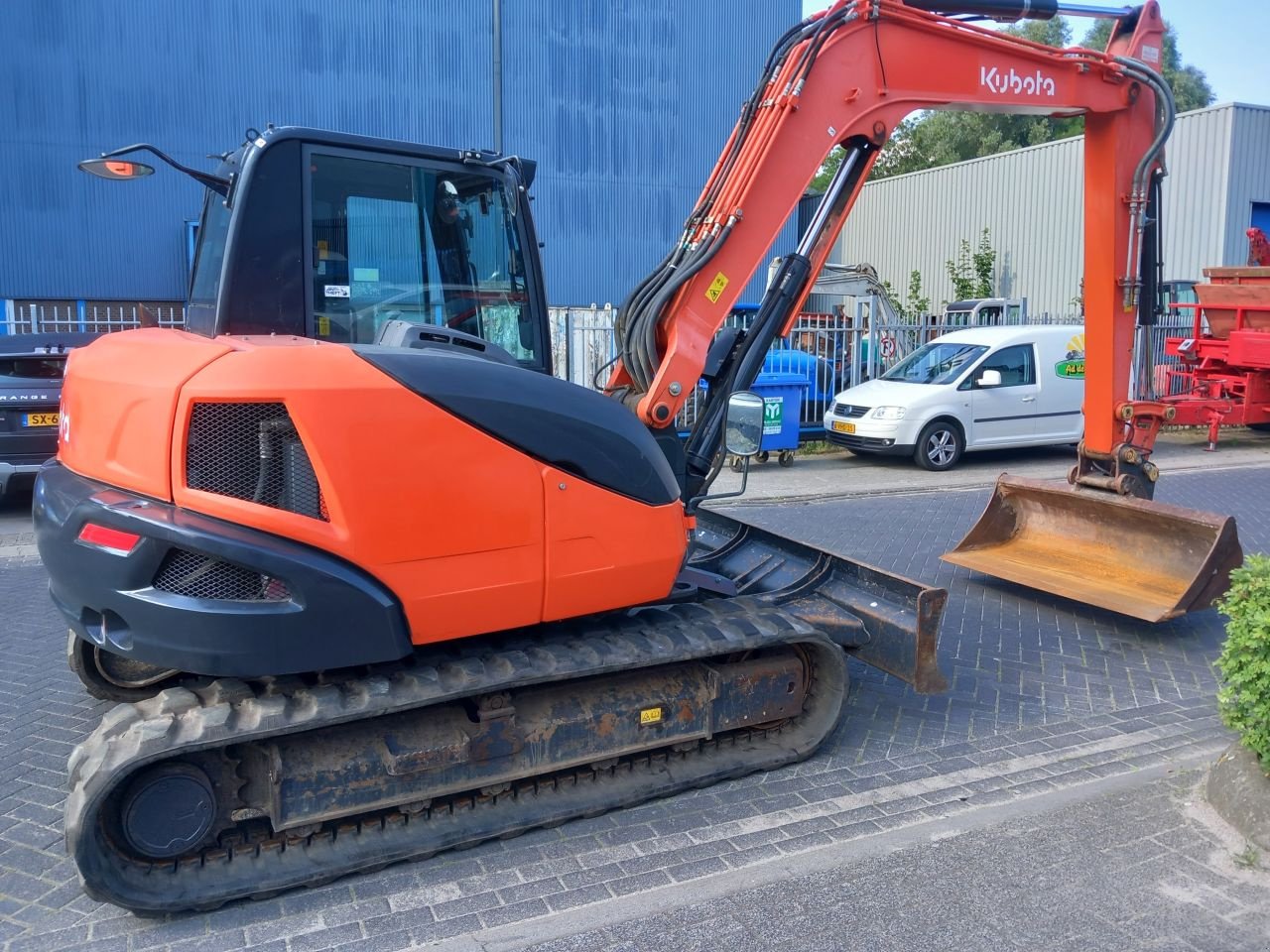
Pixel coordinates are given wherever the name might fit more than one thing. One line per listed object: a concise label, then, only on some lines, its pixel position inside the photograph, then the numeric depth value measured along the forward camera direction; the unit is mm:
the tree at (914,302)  21580
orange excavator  3434
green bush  4023
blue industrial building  21312
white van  13430
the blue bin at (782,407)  13414
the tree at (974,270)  26281
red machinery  14695
